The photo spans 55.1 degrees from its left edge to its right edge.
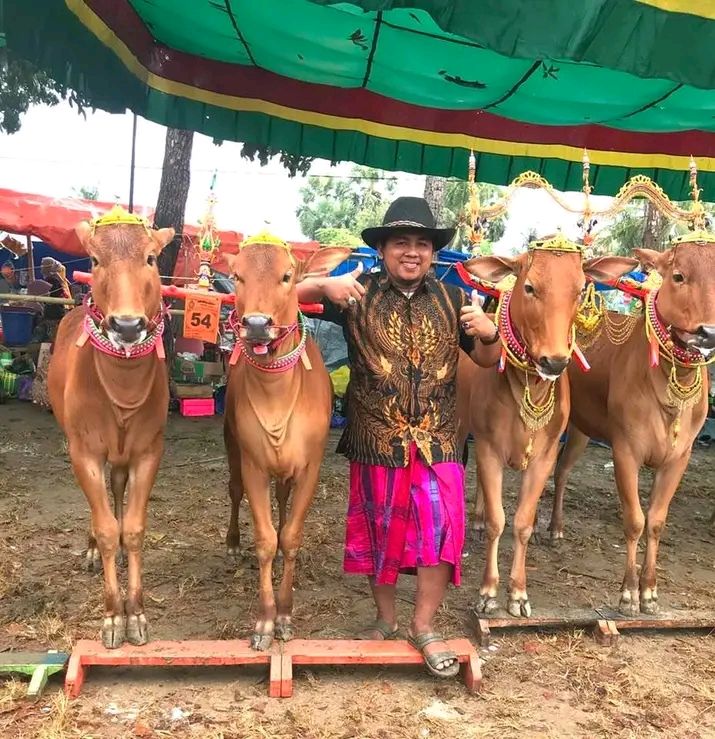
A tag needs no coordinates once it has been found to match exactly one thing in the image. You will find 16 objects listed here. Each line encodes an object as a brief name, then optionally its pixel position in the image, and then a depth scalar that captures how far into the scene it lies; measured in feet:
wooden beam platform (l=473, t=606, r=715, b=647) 12.55
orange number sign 12.66
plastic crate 31.19
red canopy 36.88
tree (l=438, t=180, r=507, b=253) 78.05
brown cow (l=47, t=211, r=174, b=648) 10.27
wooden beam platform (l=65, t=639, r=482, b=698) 10.55
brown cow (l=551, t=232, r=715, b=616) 12.38
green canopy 10.48
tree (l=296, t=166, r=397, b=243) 129.80
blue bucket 34.42
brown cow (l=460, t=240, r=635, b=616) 11.46
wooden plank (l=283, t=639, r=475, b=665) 10.86
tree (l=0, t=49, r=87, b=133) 30.37
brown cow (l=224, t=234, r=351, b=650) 10.54
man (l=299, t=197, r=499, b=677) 11.43
